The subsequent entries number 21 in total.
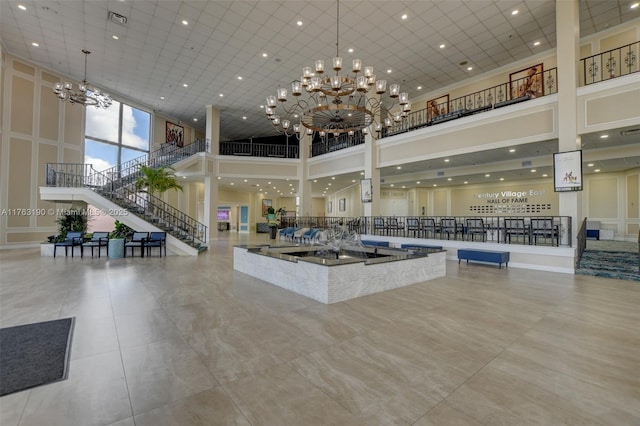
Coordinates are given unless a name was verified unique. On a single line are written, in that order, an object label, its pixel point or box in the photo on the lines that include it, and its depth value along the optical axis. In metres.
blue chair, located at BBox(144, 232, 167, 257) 9.16
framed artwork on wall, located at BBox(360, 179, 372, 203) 11.38
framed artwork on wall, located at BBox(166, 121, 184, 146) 16.28
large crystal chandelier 5.36
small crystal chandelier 8.59
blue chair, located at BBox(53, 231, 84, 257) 8.89
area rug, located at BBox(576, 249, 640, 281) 5.98
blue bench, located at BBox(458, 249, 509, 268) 7.33
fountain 4.28
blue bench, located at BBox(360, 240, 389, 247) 10.00
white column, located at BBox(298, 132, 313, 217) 15.25
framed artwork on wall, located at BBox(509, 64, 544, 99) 9.37
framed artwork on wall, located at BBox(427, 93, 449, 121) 12.01
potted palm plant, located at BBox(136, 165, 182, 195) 10.76
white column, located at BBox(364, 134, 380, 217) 11.49
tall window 12.91
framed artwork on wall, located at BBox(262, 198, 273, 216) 25.03
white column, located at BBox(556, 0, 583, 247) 6.78
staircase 9.73
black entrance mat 2.21
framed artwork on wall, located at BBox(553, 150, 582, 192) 6.57
